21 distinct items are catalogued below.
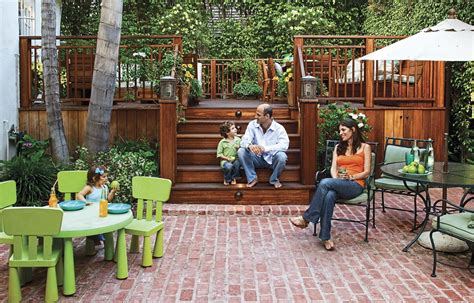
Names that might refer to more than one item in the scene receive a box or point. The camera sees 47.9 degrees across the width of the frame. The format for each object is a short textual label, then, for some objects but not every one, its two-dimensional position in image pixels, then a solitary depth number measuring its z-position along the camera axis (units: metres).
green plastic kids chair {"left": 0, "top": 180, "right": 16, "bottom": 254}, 4.38
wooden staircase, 6.98
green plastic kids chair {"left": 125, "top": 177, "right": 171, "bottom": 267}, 4.85
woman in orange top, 5.27
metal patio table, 4.68
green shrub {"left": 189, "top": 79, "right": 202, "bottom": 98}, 9.06
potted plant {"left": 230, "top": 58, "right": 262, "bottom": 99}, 13.08
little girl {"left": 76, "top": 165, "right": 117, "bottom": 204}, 4.95
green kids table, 4.02
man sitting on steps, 6.87
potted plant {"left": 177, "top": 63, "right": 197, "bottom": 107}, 8.43
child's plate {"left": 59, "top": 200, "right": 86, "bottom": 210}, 4.59
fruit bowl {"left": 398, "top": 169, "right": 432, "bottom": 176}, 5.07
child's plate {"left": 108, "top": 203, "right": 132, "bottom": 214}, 4.54
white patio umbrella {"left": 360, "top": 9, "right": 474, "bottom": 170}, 4.84
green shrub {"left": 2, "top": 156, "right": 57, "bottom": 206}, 6.58
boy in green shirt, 7.00
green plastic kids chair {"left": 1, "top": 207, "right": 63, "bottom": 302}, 3.75
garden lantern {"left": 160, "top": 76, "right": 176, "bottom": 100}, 6.94
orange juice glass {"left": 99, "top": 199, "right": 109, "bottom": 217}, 4.45
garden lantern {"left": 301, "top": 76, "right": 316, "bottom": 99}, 7.12
